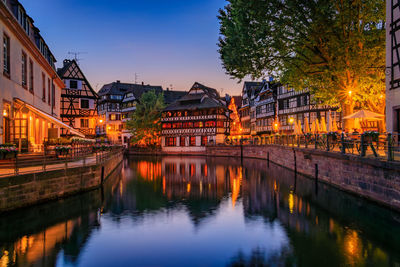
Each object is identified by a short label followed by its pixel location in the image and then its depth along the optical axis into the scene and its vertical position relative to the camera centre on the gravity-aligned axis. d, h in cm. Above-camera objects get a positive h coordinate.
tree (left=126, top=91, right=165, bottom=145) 6669 +428
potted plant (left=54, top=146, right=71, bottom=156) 1919 -45
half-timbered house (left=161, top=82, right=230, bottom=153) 6359 +356
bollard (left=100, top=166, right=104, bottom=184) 2149 -205
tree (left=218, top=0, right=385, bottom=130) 2170 +673
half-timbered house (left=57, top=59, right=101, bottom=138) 5619 +713
